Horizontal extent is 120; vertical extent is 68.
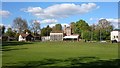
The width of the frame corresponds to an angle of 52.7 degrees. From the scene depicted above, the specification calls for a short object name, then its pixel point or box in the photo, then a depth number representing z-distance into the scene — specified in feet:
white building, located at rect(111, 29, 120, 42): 173.19
